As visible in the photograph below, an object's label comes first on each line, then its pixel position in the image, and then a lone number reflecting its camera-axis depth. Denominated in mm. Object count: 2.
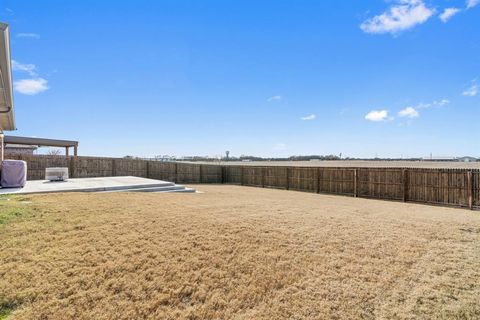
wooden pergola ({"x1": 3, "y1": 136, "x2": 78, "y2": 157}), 17672
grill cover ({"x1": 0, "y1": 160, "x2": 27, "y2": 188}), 9133
